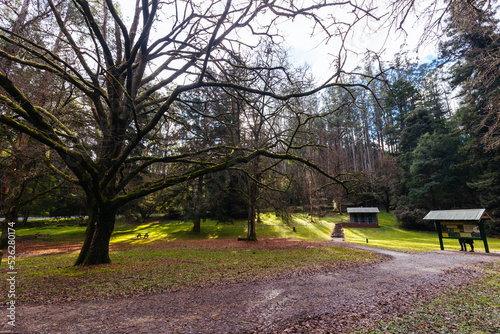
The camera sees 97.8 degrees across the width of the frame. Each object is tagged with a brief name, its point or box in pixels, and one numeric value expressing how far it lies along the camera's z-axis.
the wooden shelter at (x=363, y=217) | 30.73
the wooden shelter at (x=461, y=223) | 12.33
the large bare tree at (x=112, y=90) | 5.87
